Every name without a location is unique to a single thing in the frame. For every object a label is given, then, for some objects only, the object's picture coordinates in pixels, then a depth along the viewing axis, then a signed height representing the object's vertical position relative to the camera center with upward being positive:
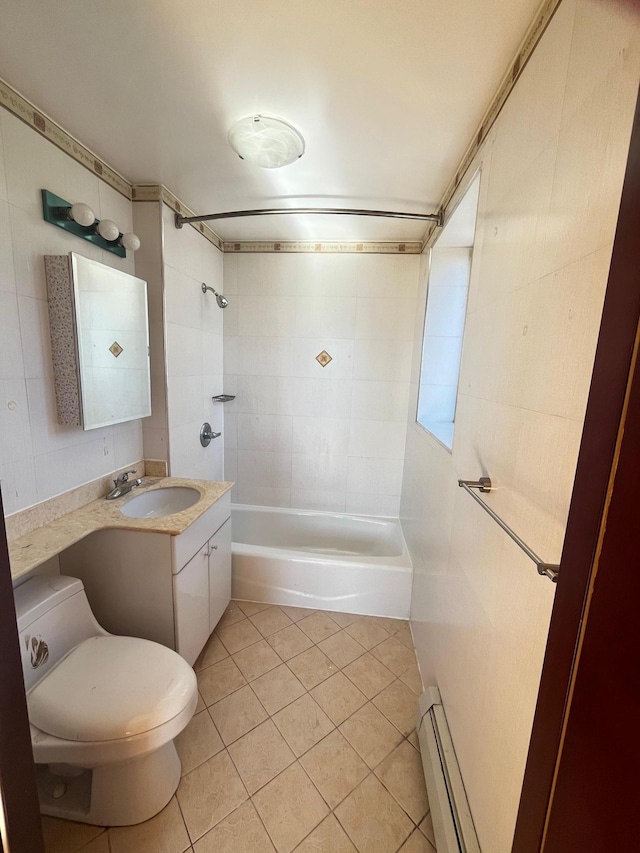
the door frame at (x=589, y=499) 0.40 -0.16
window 1.83 +0.28
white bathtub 2.07 -1.35
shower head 2.42 +0.46
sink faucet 1.65 -0.66
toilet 0.96 -1.07
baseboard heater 0.94 -1.33
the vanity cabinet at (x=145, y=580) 1.41 -0.97
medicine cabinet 1.32 +0.08
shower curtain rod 1.65 +0.79
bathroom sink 1.77 -0.77
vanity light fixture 1.29 +0.56
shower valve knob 2.42 -0.53
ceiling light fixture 1.25 +0.89
